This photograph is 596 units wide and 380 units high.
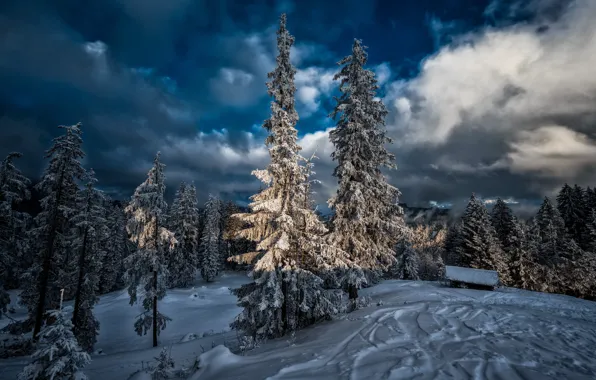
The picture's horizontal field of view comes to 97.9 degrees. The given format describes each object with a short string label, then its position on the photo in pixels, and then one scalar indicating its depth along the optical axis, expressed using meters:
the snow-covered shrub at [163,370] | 8.16
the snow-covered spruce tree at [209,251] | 52.00
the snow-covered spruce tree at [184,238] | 45.16
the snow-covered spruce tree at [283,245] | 11.51
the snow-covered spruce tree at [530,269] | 31.58
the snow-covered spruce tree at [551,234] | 33.00
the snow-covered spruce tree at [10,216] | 15.94
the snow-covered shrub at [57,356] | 6.25
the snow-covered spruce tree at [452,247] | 36.75
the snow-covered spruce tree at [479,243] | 31.39
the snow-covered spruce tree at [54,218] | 17.48
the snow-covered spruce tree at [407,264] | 36.03
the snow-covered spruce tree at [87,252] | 18.83
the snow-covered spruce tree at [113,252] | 51.34
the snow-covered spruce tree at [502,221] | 37.38
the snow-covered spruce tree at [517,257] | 32.34
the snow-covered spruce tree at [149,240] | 19.23
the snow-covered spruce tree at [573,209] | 38.91
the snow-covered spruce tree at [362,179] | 14.63
